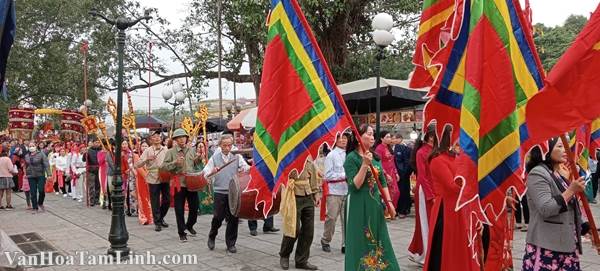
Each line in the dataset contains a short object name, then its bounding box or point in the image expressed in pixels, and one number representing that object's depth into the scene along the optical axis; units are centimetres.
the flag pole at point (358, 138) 491
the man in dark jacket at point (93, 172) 1391
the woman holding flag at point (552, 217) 384
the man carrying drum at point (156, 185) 963
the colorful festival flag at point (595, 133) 496
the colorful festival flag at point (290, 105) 500
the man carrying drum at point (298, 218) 643
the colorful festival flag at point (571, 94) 354
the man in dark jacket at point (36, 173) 1321
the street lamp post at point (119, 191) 756
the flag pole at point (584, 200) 370
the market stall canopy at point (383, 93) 1189
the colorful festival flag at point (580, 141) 455
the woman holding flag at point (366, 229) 516
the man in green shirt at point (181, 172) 870
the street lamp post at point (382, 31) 948
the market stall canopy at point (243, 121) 1485
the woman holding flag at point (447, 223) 427
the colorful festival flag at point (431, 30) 515
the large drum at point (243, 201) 714
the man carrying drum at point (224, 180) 766
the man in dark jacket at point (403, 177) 1080
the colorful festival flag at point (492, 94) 375
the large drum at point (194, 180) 870
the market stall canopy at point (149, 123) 2419
